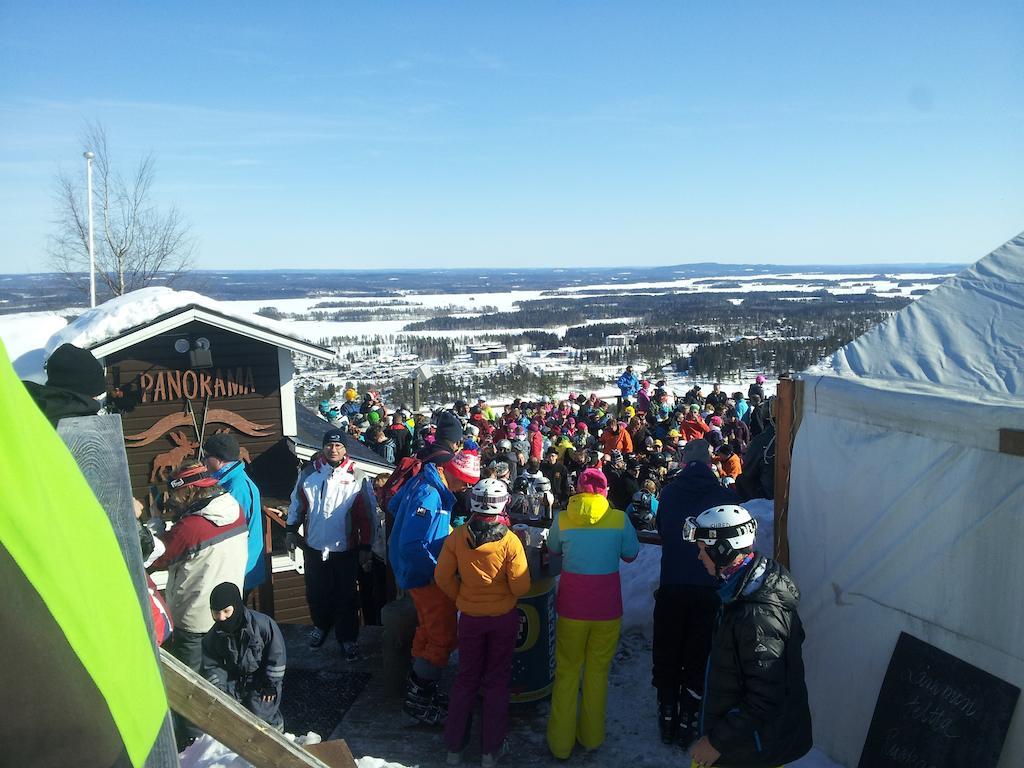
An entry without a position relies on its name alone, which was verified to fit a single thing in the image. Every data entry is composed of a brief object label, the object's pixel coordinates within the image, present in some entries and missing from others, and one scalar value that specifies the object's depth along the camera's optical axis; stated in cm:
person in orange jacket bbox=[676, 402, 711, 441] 1210
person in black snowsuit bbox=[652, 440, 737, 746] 454
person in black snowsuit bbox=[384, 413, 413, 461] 1181
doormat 487
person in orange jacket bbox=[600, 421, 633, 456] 1196
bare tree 2019
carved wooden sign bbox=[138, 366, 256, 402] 866
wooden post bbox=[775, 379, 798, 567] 503
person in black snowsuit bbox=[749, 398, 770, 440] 1033
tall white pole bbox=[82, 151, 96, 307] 1648
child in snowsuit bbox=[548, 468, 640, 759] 445
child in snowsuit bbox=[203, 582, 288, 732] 402
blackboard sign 354
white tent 365
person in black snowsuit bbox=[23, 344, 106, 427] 248
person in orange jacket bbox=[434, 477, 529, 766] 425
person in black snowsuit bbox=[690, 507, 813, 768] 306
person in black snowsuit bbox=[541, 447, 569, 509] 1066
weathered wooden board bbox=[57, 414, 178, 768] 100
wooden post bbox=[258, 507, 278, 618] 601
